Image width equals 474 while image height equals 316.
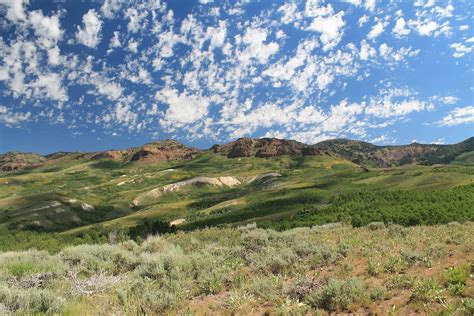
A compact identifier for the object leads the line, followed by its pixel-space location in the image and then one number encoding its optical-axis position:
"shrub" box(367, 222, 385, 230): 25.80
